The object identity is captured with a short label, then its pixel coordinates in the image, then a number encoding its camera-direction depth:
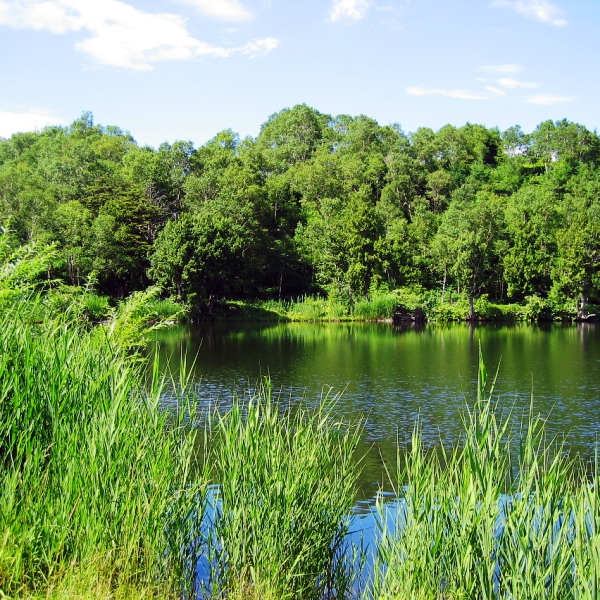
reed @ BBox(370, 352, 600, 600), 5.45
